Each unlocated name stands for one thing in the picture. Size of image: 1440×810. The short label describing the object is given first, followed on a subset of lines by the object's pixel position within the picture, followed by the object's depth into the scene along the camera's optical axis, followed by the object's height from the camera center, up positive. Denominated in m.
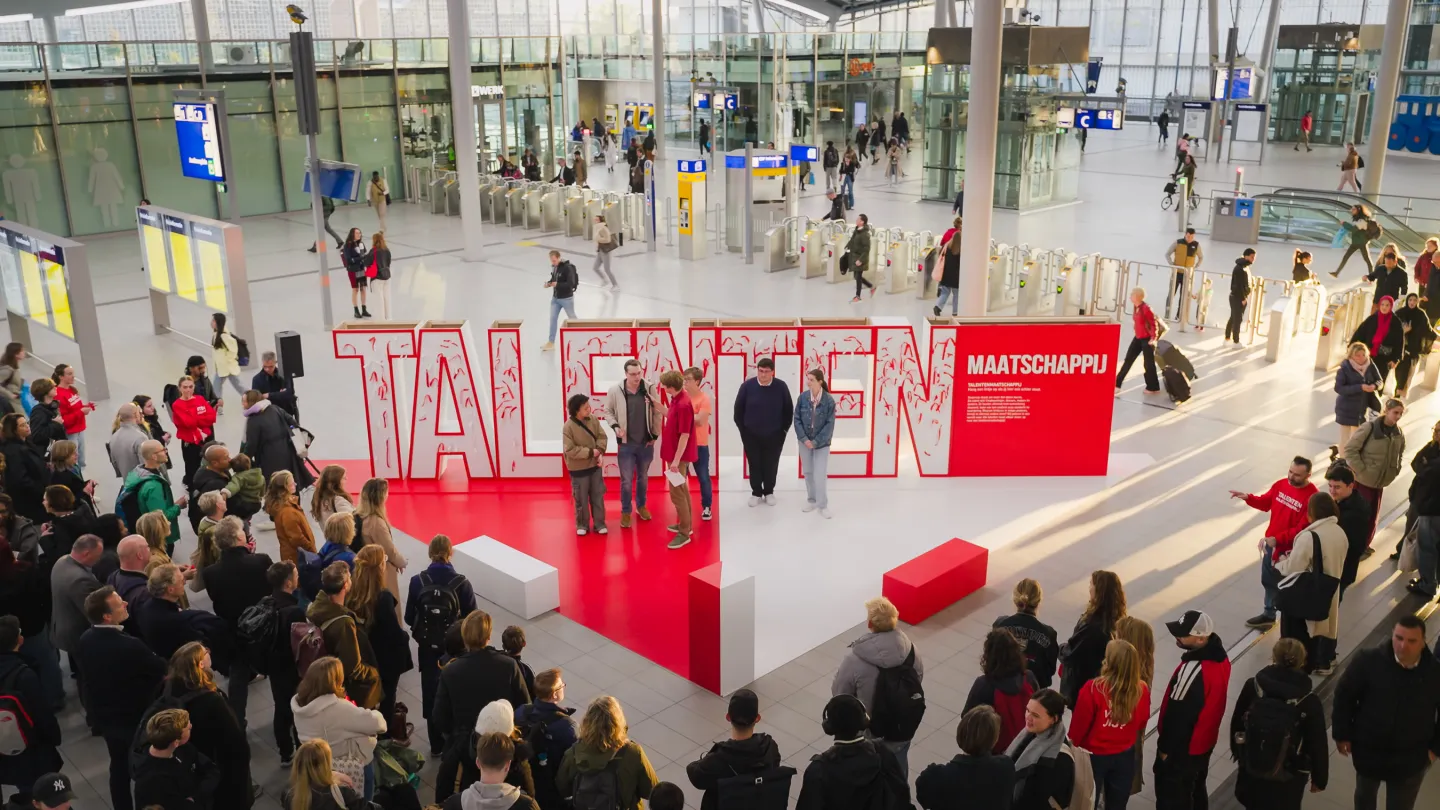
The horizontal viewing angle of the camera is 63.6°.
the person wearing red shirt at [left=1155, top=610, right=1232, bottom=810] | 5.89 -3.08
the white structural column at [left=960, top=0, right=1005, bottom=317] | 13.32 -0.72
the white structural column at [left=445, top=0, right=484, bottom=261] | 21.03 -0.62
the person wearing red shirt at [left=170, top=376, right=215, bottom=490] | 10.57 -2.90
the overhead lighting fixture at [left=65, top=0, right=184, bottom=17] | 33.12 +2.57
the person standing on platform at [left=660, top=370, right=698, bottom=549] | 10.27 -3.01
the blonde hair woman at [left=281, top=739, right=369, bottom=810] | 4.88 -2.80
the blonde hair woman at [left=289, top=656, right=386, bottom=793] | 5.58 -2.92
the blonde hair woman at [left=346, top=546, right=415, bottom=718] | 6.68 -2.93
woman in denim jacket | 10.59 -2.92
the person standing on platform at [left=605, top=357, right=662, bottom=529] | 10.39 -2.91
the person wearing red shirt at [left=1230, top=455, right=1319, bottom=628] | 8.10 -2.96
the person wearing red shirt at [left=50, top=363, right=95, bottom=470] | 10.87 -2.81
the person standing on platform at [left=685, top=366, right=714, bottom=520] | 10.41 -2.95
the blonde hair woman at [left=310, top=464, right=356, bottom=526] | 8.23 -2.77
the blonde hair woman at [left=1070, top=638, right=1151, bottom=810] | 5.60 -3.00
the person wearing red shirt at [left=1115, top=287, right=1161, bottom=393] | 13.91 -2.92
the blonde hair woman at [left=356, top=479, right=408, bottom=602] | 7.82 -2.77
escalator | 24.09 -2.69
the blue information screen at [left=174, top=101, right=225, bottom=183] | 17.78 -0.72
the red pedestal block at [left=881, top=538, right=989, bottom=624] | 8.89 -3.71
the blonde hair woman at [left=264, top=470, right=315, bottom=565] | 7.95 -2.81
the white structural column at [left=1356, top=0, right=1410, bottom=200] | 23.09 -0.09
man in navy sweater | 10.57 -2.88
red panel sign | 11.60 -3.04
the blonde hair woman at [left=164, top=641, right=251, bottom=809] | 5.61 -2.93
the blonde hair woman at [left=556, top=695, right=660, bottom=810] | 5.13 -2.85
